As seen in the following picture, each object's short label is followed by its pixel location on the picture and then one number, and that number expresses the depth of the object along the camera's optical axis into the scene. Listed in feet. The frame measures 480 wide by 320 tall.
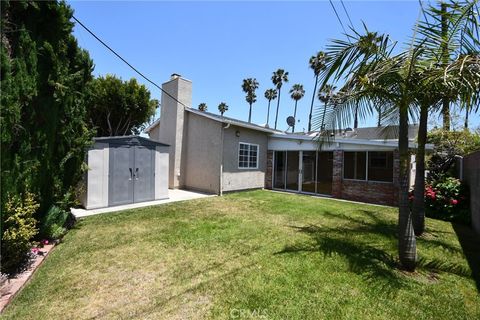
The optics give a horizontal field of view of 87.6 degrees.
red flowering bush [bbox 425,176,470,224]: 28.81
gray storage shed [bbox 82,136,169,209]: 29.43
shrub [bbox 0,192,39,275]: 13.58
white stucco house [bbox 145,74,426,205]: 40.68
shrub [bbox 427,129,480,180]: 36.19
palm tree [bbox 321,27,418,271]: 14.65
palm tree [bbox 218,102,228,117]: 155.22
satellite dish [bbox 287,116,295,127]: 60.90
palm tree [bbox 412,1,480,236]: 12.66
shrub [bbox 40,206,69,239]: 18.03
